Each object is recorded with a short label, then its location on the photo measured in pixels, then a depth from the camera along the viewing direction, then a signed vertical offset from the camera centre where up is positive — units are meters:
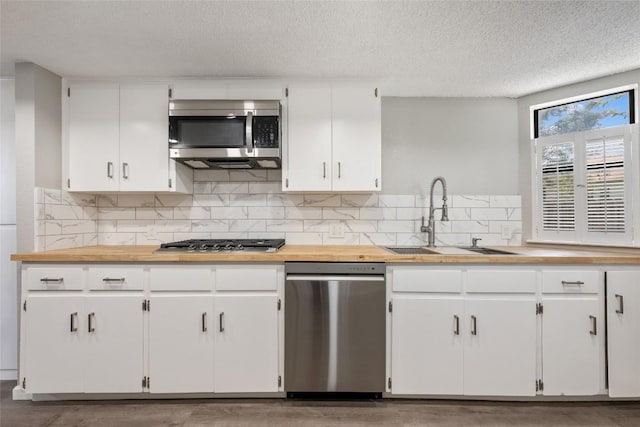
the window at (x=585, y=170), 2.30 +0.36
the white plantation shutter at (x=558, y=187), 2.51 +0.23
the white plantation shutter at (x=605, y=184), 2.31 +0.23
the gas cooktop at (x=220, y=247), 2.10 -0.23
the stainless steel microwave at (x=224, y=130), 2.18 +0.62
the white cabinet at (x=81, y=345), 1.96 -0.86
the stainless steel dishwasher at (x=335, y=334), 1.96 -0.78
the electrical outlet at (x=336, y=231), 2.69 -0.15
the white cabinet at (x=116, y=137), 2.36 +0.61
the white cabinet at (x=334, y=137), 2.37 +0.61
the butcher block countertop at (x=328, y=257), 1.95 -0.28
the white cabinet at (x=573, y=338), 1.95 -0.81
